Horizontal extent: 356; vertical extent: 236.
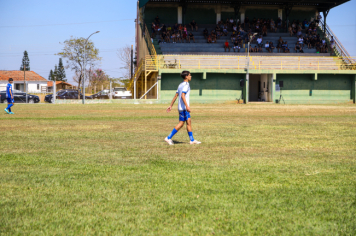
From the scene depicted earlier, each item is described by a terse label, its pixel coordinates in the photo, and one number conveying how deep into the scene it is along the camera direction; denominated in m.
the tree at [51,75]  157.38
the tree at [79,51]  60.01
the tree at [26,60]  140.25
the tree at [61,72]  154.38
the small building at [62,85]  99.66
